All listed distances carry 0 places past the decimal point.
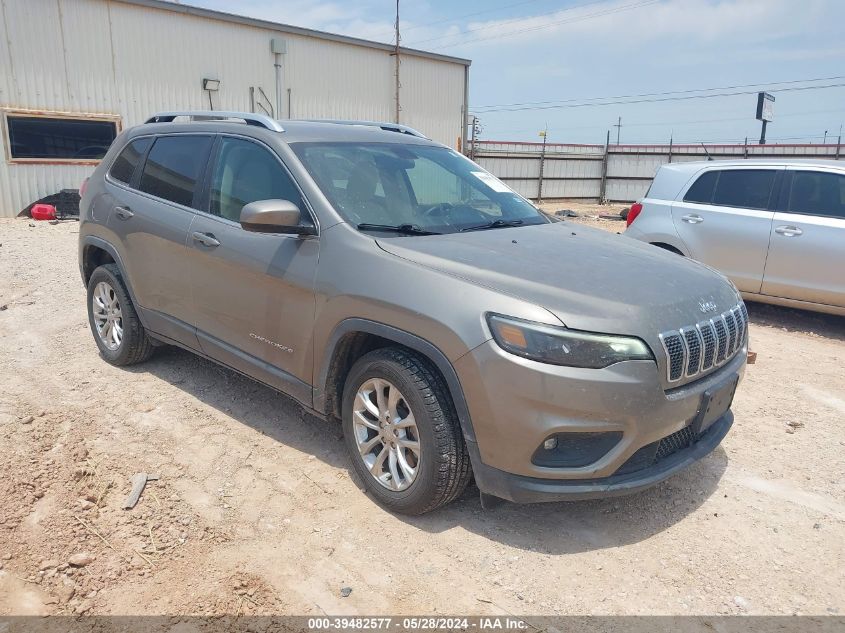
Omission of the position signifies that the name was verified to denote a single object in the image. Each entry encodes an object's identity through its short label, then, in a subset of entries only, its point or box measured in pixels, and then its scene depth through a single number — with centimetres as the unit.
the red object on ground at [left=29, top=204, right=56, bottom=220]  1388
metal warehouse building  1407
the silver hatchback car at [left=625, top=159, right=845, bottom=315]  639
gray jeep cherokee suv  271
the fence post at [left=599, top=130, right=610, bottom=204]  2495
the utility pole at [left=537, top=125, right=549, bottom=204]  2442
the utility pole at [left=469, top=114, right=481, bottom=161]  2270
